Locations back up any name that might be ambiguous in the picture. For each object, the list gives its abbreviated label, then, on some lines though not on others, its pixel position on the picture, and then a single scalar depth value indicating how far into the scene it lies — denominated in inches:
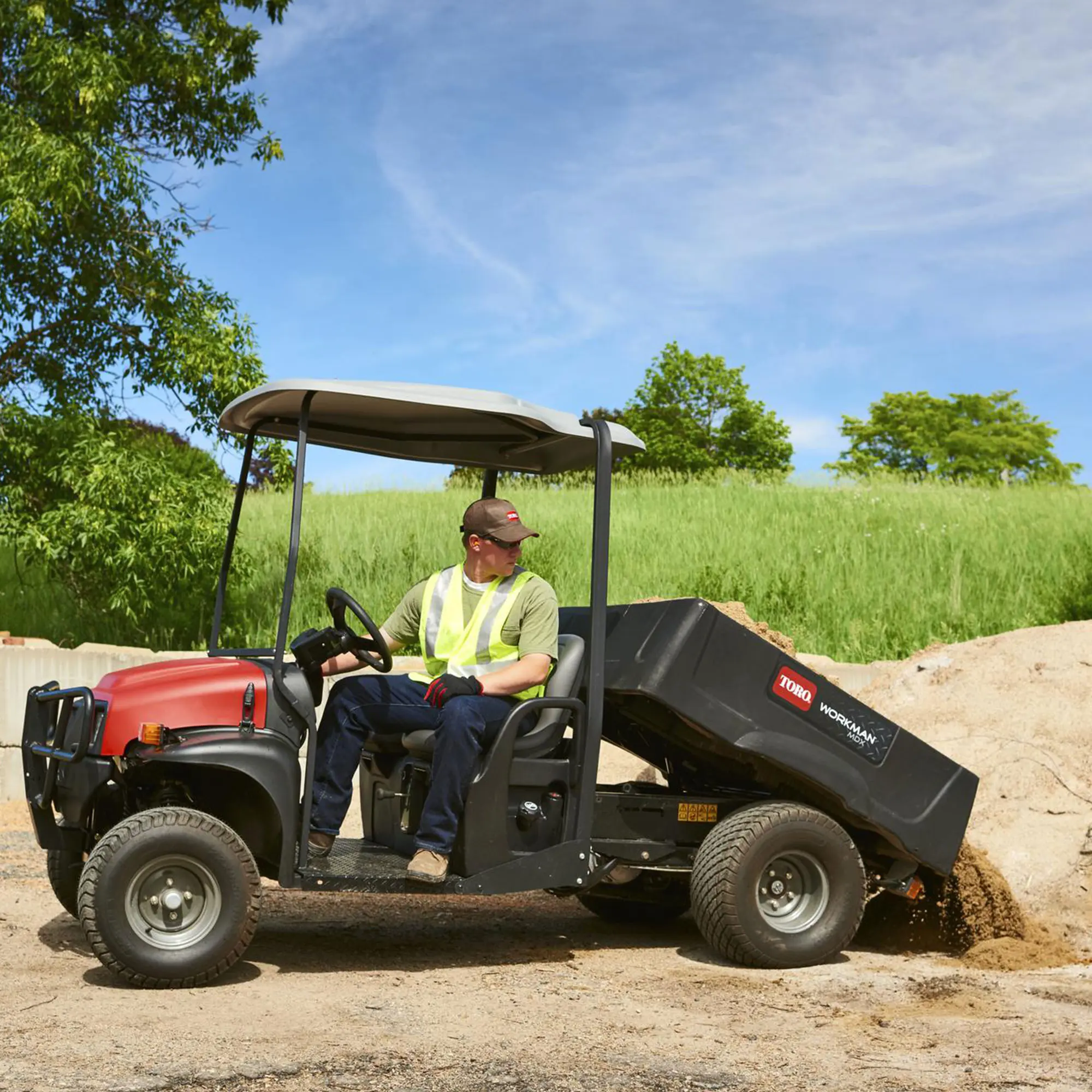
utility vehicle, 193.8
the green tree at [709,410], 2027.6
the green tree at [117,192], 546.3
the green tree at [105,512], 531.8
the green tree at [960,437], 2111.2
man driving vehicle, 202.2
